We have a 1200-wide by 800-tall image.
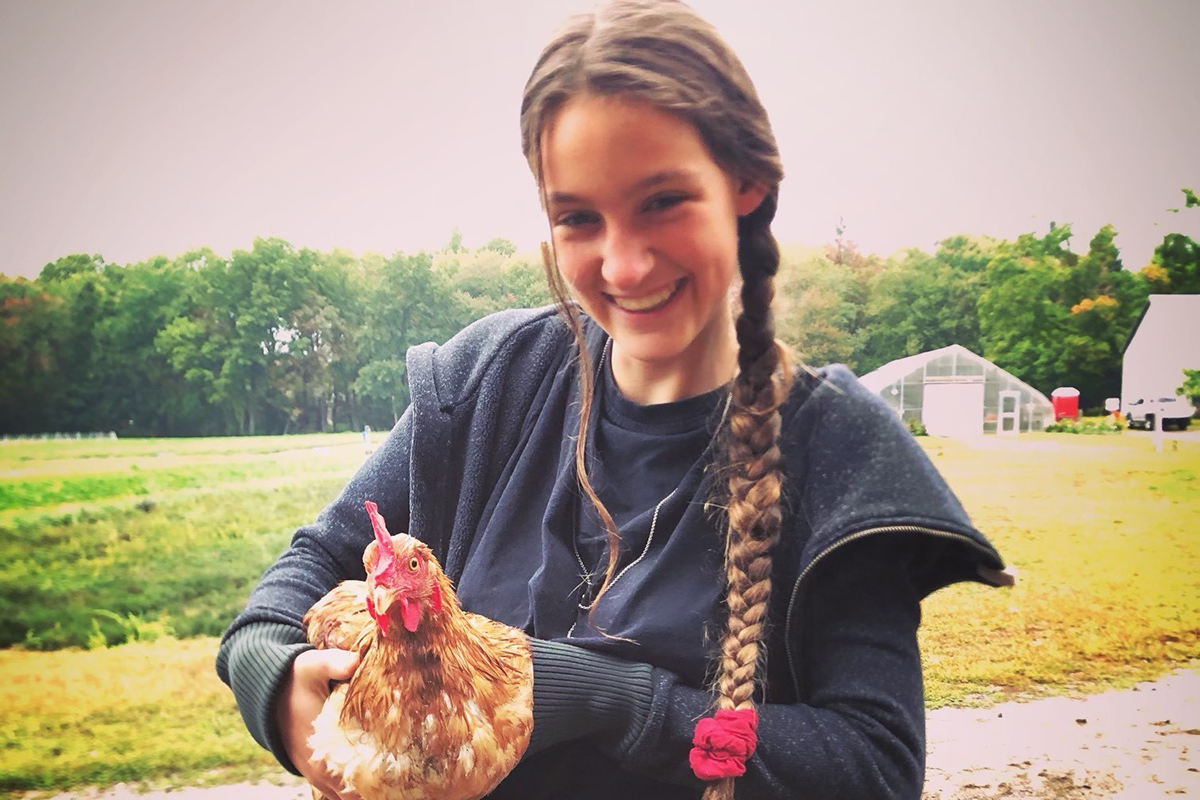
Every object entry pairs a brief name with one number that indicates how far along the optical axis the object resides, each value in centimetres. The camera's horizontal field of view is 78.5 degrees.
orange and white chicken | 82
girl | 94
